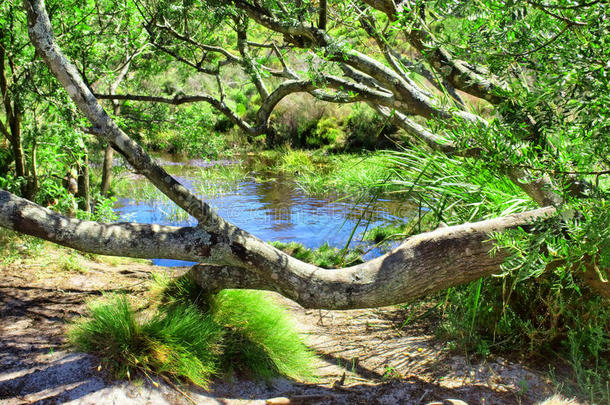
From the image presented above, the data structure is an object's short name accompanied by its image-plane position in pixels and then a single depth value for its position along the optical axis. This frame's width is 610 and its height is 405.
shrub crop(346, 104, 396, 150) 17.04
